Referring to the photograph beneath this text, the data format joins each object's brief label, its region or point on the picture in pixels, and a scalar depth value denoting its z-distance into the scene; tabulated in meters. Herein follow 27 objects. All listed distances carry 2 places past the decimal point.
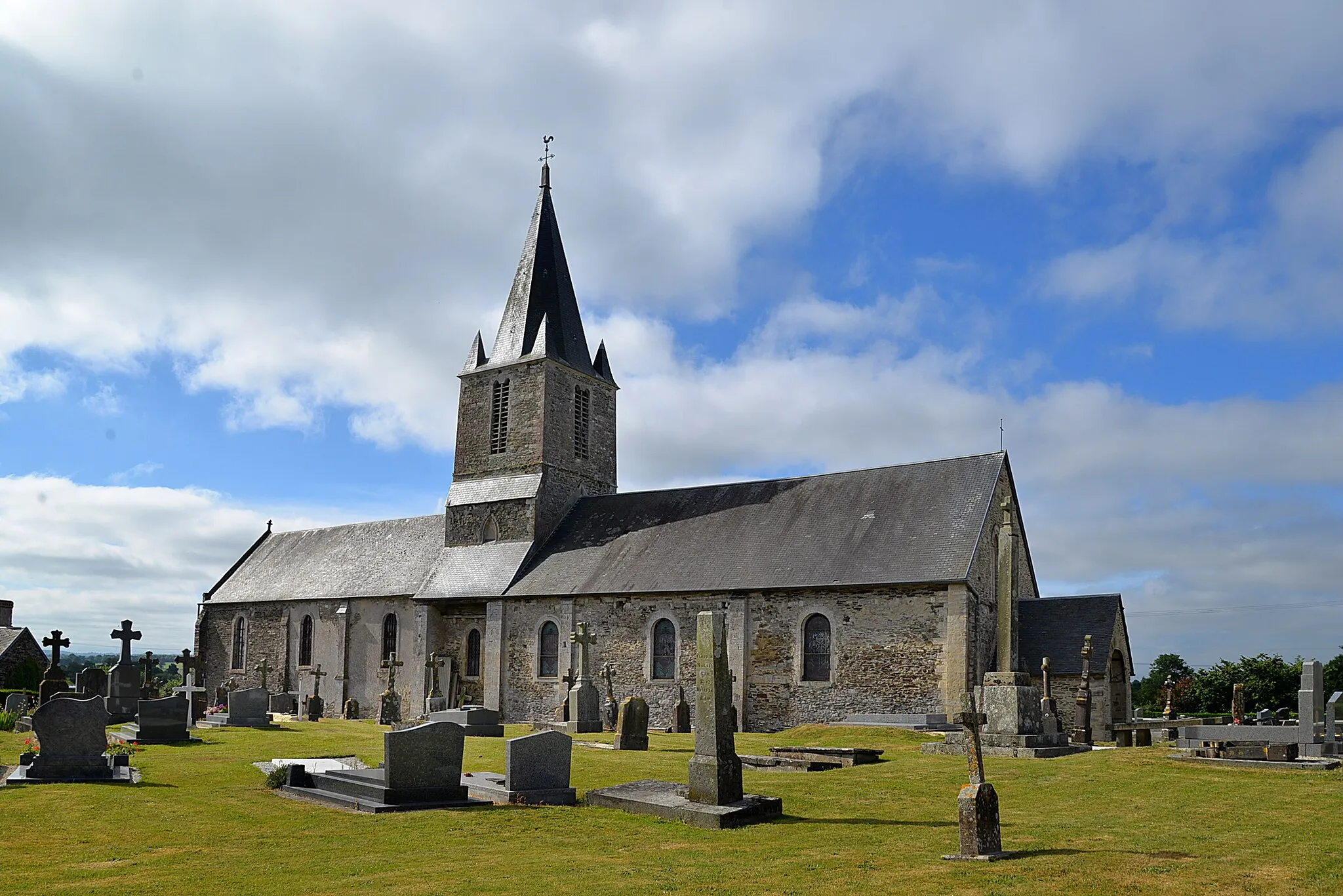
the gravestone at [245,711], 26.36
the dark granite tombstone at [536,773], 12.61
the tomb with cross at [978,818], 8.77
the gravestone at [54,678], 23.09
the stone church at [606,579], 26.09
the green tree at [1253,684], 37.59
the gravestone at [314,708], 32.78
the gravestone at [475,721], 23.03
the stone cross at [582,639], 24.16
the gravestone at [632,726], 20.20
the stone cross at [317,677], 35.56
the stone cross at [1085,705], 21.64
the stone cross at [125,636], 26.73
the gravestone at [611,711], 25.44
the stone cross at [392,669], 32.12
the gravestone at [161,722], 20.69
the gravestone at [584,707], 22.95
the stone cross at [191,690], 25.05
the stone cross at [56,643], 25.25
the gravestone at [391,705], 31.62
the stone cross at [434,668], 30.42
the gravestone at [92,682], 29.06
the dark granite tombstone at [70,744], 14.18
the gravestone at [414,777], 12.06
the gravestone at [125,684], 26.05
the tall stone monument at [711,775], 10.97
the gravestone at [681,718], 26.17
